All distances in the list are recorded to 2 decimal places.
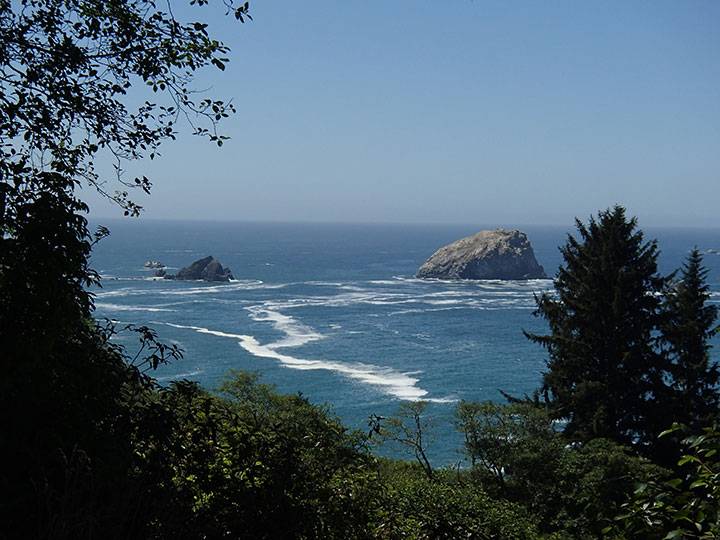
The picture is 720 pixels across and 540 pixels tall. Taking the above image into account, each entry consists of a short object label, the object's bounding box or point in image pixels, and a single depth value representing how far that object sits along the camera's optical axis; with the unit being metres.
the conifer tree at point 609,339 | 21.83
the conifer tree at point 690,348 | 22.20
